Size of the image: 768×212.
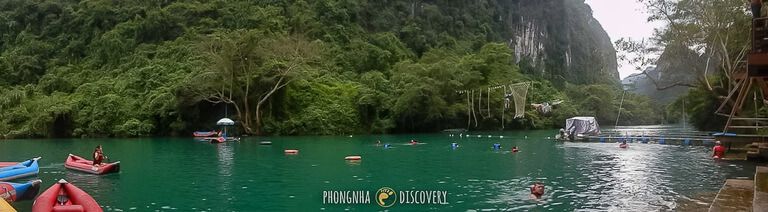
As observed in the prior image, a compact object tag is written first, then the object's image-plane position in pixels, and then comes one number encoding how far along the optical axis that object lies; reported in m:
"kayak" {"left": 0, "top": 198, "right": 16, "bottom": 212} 9.93
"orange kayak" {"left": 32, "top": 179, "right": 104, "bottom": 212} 12.23
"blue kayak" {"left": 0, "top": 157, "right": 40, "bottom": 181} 20.53
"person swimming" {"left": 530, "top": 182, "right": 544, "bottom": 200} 15.39
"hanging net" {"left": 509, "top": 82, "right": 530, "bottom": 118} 48.92
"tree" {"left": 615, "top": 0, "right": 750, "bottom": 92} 32.56
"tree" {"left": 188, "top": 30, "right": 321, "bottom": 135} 53.06
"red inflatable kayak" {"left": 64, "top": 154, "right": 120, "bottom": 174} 22.19
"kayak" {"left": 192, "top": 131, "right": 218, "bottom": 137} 49.80
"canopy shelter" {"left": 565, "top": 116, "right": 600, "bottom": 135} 45.06
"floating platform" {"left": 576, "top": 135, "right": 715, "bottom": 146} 36.28
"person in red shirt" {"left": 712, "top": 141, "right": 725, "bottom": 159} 26.26
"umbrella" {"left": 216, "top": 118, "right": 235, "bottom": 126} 46.49
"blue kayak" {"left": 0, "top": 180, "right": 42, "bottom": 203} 14.64
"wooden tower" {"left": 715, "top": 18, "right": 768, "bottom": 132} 15.73
